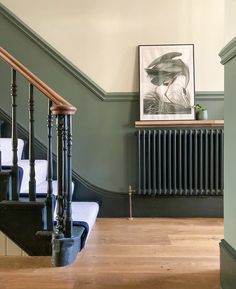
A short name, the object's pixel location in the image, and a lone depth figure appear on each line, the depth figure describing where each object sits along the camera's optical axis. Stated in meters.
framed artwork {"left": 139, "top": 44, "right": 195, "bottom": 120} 3.19
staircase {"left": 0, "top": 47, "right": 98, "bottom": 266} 1.94
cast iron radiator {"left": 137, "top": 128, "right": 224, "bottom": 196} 3.12
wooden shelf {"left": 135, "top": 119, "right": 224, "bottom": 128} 3.12
